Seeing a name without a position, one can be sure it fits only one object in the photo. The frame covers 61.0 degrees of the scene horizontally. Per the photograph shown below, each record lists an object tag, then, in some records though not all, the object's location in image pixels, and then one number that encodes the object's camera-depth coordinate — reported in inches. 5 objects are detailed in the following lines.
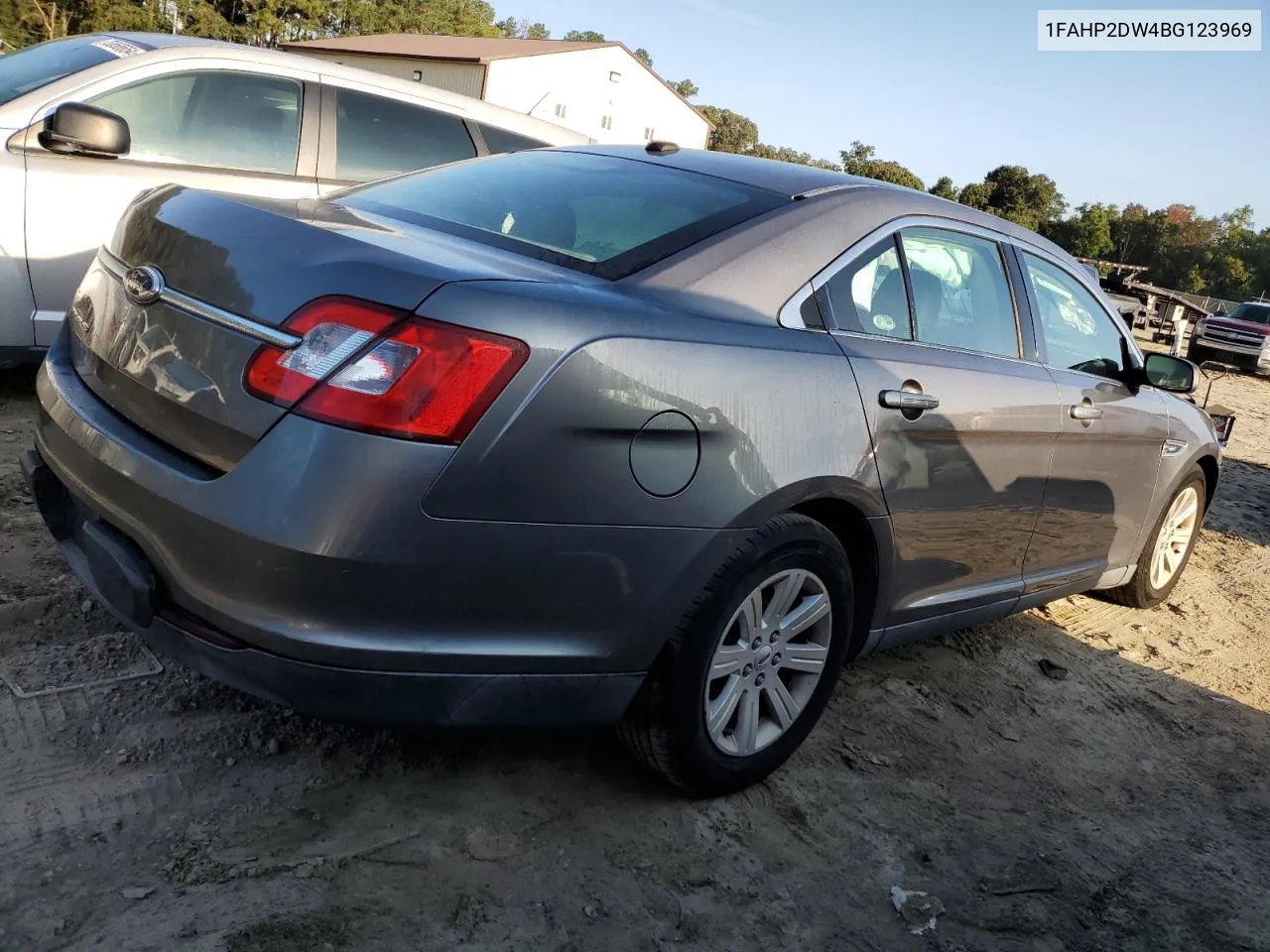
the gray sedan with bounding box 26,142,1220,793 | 81.1
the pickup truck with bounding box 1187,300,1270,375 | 964.0
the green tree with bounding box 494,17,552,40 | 4466.0
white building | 1547.7
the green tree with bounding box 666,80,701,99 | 4085.9
